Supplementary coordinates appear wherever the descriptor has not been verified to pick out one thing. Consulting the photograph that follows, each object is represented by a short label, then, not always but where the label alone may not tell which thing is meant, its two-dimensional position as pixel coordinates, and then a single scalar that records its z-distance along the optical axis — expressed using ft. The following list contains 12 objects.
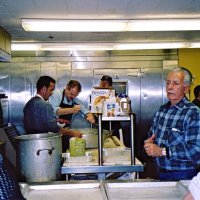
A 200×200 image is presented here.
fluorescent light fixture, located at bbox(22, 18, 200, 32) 14.05
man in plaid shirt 8.59
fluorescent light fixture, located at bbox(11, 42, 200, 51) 20.34
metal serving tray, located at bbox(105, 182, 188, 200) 6.44
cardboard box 10.76
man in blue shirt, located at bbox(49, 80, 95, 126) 16.26
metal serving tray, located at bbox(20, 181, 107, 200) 6.57
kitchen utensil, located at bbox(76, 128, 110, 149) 13.37
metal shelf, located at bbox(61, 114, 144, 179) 10.36
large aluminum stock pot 9.62
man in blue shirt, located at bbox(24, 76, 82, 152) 13.03
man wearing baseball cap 18.79
